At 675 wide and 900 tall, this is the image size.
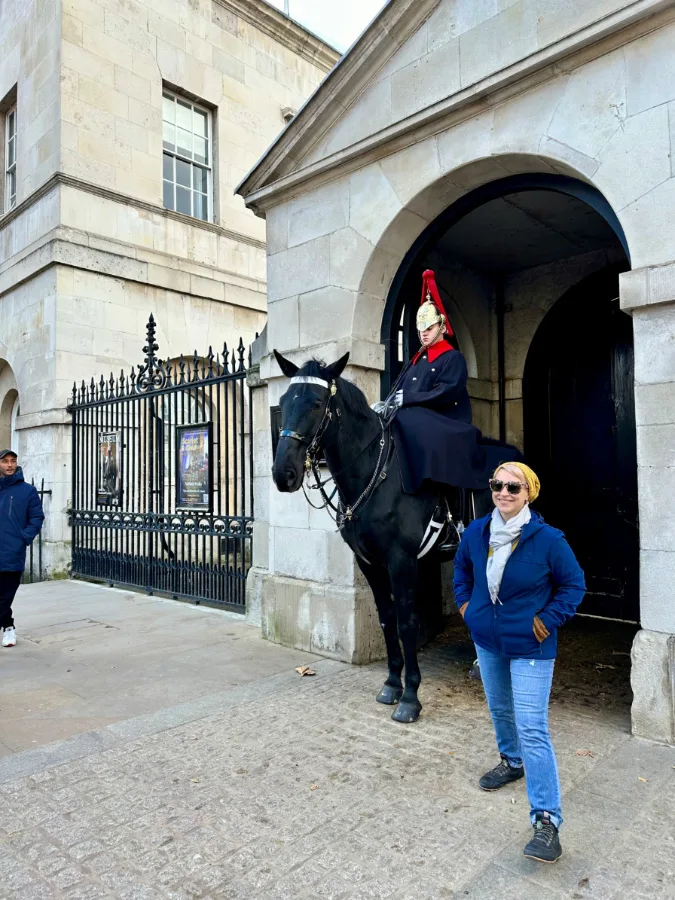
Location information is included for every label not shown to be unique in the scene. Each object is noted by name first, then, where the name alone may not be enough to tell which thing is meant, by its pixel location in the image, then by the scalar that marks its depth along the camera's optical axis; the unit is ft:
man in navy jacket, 20.70
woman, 8.95
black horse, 14.33
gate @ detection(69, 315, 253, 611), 26.45
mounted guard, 14.83
